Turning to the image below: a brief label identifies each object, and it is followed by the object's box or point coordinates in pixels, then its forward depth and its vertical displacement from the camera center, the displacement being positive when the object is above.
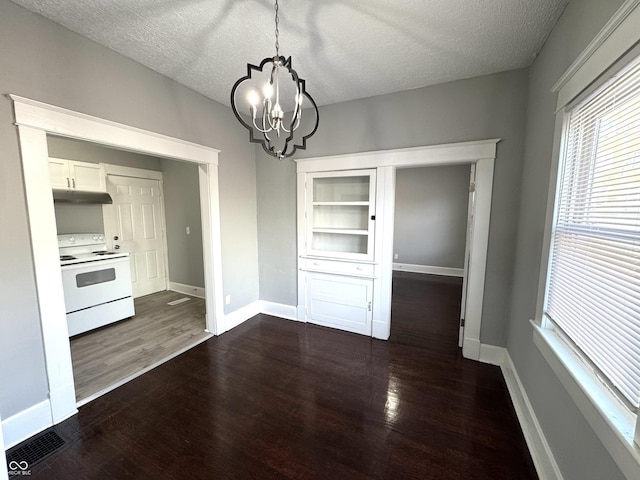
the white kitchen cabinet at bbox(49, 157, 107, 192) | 3.30 +0.52
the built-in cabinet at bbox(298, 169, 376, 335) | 3.16 -0.46
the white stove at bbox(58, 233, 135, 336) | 3.01 -0.89
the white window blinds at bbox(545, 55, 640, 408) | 0.99 -0.07
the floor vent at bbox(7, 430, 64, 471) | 1.57 -1.56
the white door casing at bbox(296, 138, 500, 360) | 2.52 +0.18
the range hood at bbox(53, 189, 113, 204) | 3.27 +0.23
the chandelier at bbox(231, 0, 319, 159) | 1.36 +1.12
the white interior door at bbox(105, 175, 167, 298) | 4.11 -0.24
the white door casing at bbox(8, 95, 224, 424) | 1.71 +0.05
